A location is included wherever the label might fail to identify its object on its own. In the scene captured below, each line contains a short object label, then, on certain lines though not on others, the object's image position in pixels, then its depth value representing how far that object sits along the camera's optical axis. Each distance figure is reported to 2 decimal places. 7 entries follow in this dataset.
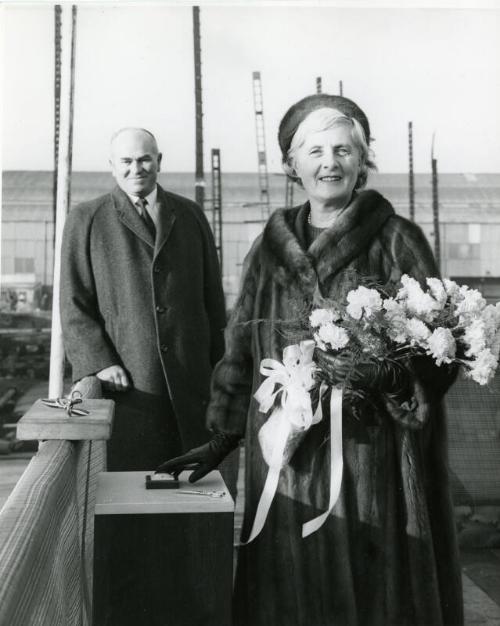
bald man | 3.23
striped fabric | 1.19
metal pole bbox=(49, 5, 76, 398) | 3.34
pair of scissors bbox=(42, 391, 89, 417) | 2.20
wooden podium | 2.00
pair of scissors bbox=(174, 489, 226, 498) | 2.11
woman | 2.17
